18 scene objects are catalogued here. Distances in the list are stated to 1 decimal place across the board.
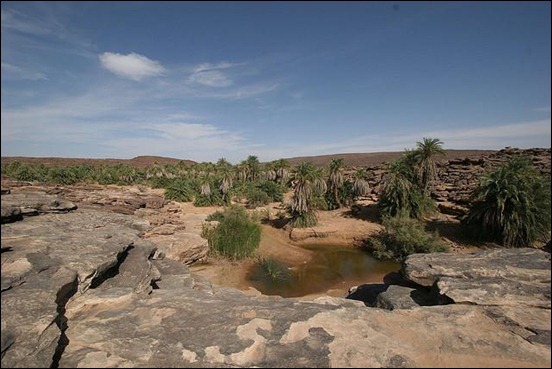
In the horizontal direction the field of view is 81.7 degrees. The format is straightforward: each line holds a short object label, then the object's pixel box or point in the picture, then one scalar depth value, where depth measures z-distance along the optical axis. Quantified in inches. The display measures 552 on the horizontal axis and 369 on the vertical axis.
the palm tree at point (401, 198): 903.1
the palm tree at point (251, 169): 1807.3
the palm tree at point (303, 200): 873.5
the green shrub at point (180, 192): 1337.4
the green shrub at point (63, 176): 1300.4
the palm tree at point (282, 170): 1712.1
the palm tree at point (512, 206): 554.1
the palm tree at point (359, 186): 1161.4
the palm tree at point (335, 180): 1155.3
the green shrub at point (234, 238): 648.4
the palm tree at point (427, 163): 992.9
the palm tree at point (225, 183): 1307.8
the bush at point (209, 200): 1233.4
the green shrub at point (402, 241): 678.5
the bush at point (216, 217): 818.2
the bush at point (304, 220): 885.2
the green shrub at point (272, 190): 1380.4
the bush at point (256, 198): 1290.6
